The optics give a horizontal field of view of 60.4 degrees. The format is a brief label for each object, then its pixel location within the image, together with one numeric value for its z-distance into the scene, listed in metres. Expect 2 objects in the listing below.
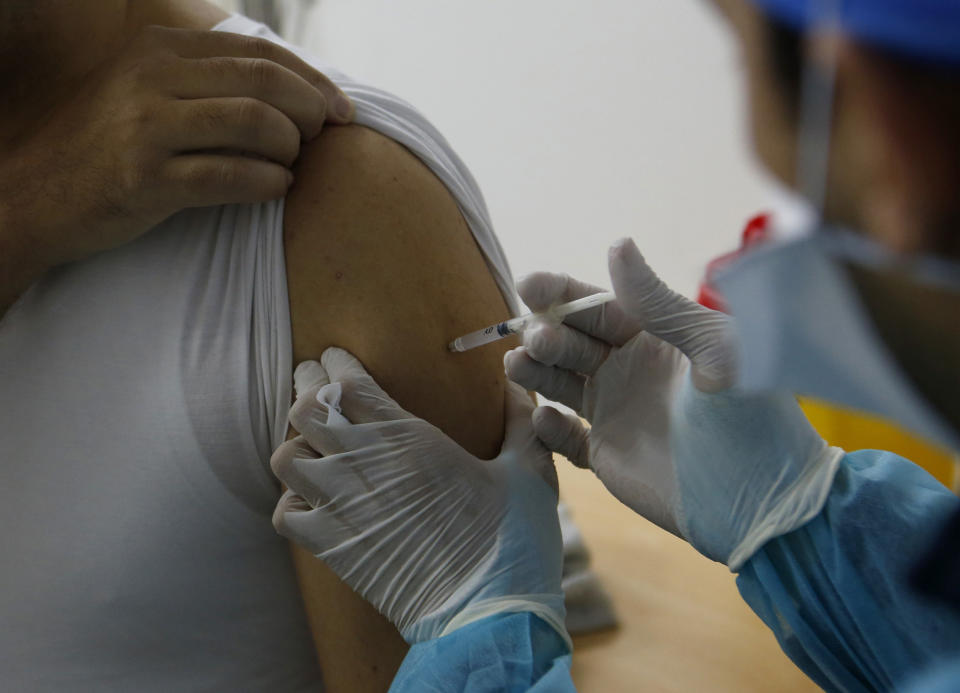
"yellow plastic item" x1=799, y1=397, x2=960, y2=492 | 1.50
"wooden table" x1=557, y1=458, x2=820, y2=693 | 1.28
